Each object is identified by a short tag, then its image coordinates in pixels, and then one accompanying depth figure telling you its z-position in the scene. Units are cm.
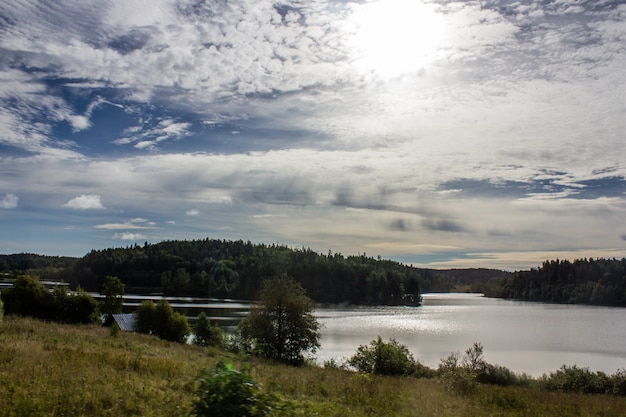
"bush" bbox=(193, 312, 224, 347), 4746
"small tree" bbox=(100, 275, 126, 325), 5784
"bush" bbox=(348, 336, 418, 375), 3134
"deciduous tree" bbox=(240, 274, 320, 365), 3725
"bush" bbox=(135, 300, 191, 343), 4844
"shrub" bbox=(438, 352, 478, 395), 1769
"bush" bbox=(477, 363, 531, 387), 3002
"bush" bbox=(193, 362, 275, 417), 585
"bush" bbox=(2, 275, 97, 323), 4047
